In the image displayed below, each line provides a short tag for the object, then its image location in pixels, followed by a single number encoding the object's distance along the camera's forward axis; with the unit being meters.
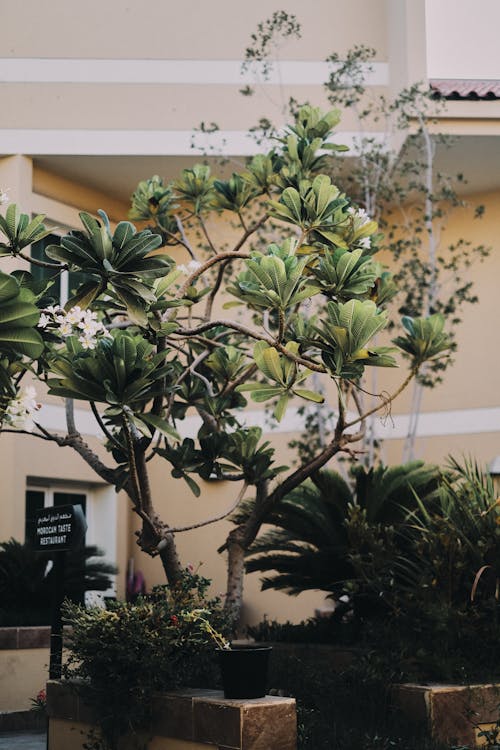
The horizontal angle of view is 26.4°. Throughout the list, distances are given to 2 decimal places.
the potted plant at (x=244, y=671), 6.23
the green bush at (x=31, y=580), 11.72
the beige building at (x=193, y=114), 14.39
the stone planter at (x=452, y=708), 6.99
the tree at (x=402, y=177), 13.05
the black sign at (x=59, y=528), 7.61
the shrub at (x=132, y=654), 6.66
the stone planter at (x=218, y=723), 6.04
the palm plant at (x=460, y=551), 7.84
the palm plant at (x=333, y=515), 9.34
